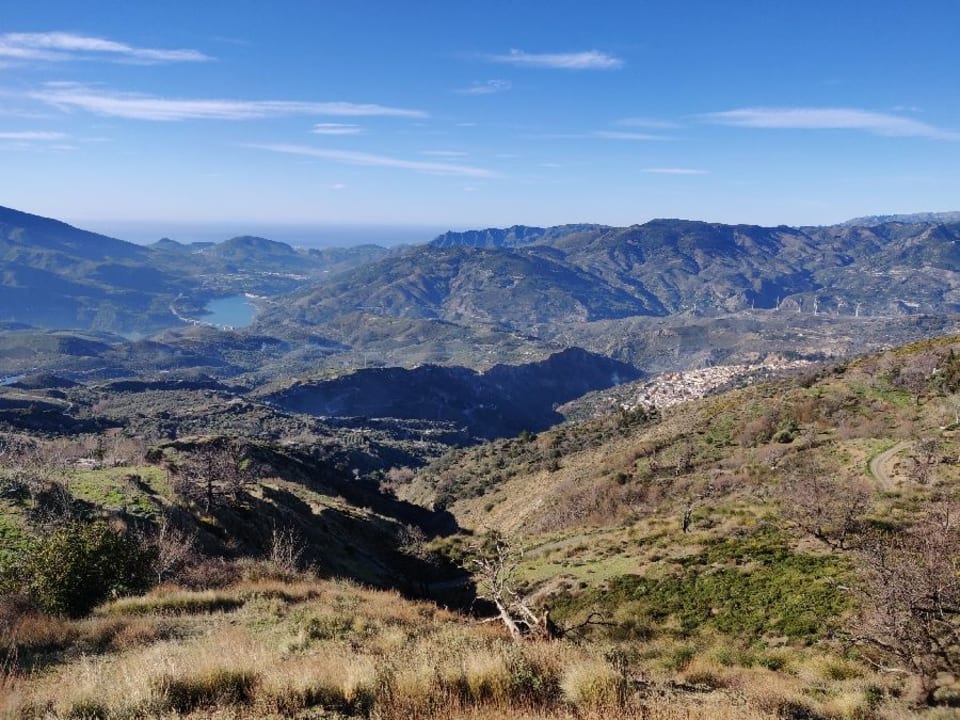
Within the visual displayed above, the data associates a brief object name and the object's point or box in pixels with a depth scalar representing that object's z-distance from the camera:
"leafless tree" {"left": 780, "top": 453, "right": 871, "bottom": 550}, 23.19
